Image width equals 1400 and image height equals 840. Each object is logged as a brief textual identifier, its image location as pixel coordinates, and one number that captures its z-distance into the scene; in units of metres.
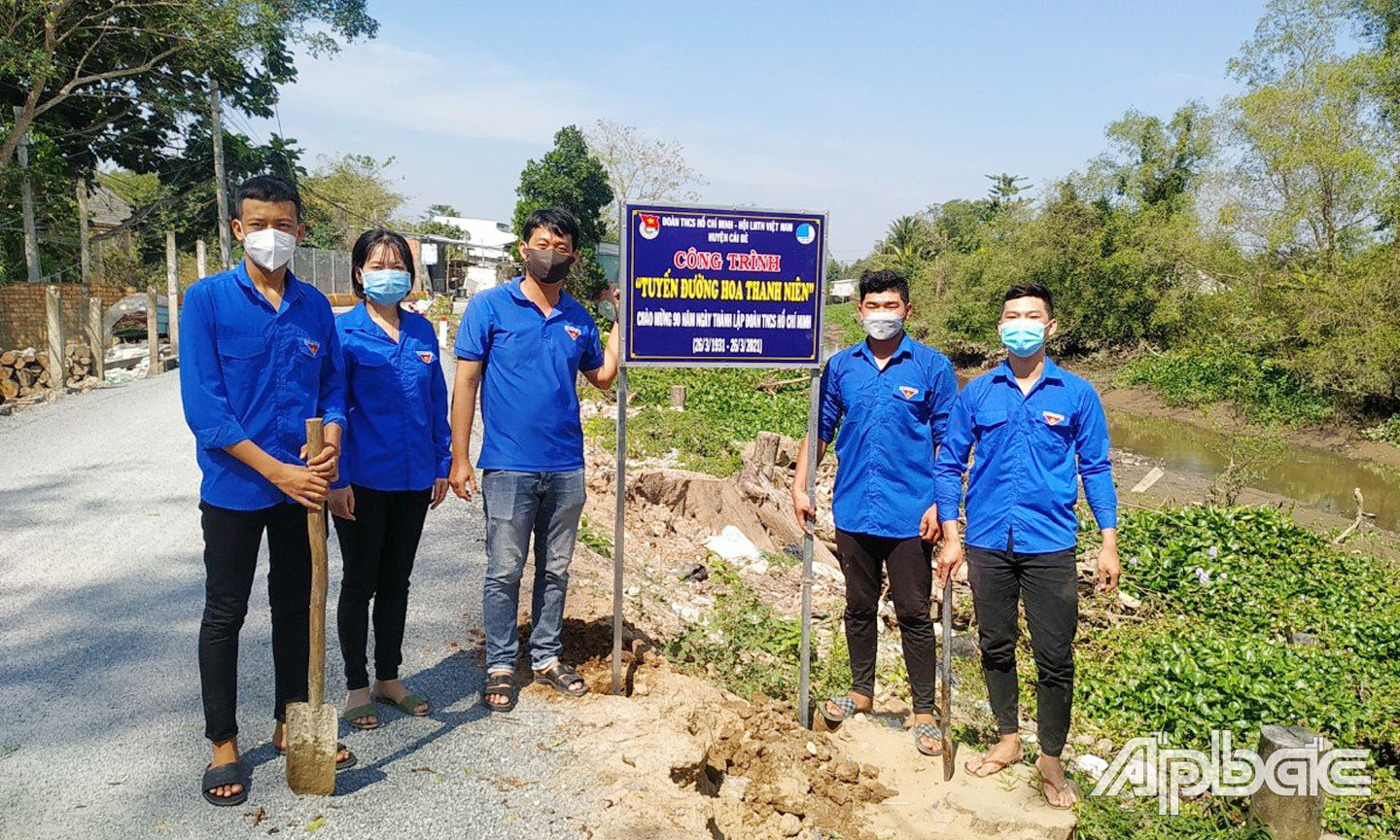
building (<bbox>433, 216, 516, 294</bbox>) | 48.09
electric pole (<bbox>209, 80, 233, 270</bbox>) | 22.68
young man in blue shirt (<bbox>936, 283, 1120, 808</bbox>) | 3.53
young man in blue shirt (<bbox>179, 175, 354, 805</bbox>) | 2.84
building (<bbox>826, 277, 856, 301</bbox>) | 76.95
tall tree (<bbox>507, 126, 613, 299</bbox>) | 42.78
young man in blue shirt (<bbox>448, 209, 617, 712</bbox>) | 3.71
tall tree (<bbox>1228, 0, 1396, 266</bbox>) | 20.92
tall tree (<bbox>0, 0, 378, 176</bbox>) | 17.22
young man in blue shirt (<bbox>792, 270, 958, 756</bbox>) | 3.89
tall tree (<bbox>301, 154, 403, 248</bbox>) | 45.38
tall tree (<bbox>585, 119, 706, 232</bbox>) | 45.78
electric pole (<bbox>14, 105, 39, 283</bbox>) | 19.41
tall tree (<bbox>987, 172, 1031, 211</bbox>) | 56.72
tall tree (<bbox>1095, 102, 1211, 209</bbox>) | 30.69
